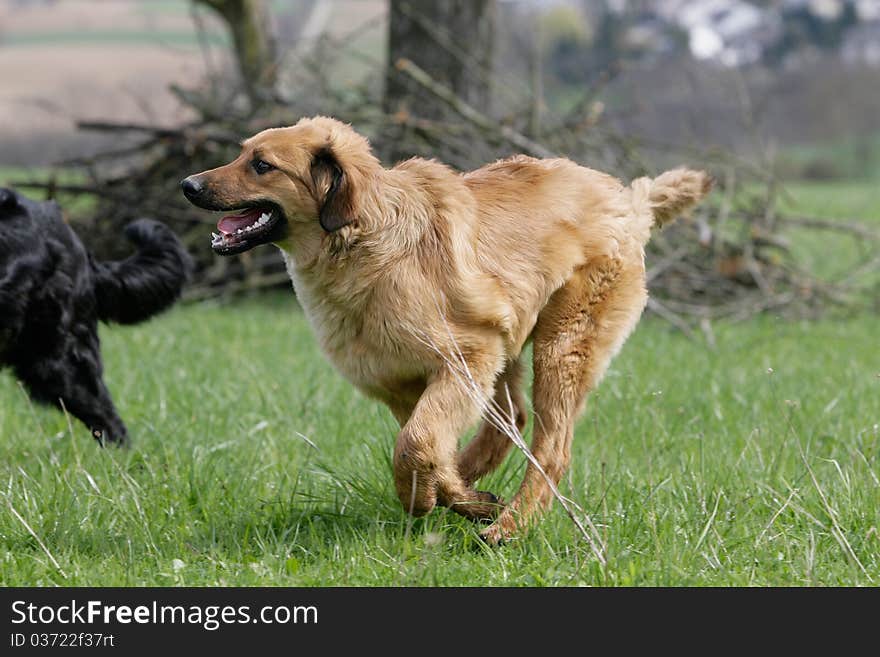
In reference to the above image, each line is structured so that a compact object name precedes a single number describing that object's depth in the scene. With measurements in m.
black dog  9.52
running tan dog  7.39
